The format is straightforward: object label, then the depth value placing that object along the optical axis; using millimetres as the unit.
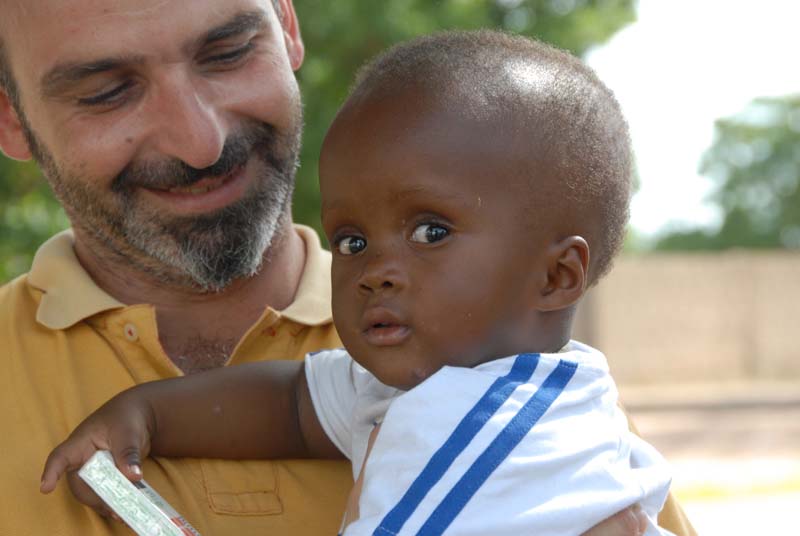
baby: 647
